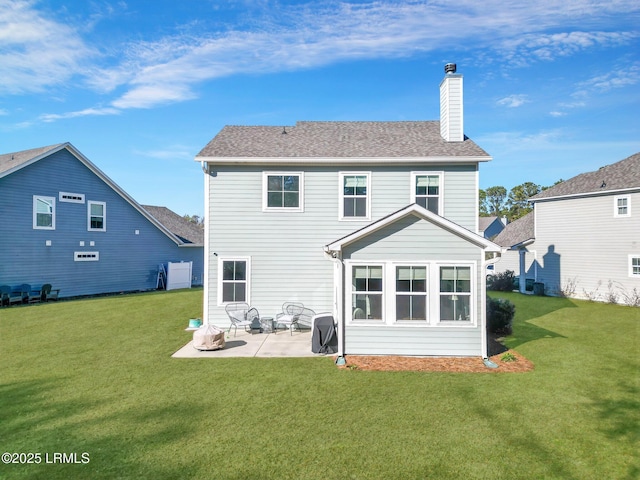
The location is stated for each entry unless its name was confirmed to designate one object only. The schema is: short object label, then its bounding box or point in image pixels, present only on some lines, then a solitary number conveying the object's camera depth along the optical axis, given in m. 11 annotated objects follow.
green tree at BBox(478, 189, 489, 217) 79.19
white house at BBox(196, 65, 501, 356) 11.73
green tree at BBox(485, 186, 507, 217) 79.25
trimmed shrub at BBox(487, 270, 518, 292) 23.78
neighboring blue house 16.97
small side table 11.27
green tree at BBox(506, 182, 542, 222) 65.50
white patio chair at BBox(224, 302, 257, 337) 10.91
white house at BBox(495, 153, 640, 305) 17.22
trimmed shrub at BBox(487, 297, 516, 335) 11.21
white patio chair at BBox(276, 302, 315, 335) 11.58
